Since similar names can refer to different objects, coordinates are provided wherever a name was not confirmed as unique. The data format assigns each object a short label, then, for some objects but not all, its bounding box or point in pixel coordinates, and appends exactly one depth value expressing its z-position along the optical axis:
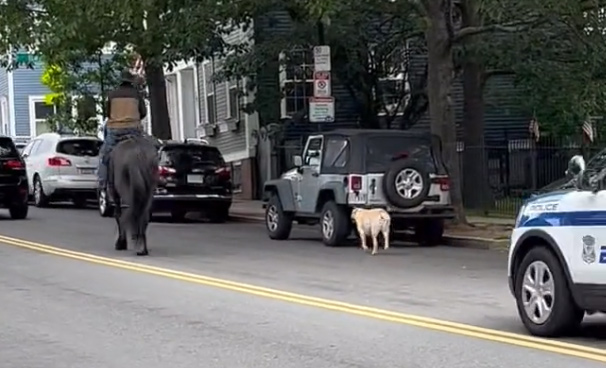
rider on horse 17.00
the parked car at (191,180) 24.98
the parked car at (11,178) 24.39
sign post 23.41
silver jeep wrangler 18.81
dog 18.08
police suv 9.72
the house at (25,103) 51.72
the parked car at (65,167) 29.38
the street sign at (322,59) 23.33
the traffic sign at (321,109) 23.50
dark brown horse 17.08
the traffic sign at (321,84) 23.52
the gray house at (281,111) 29.89
